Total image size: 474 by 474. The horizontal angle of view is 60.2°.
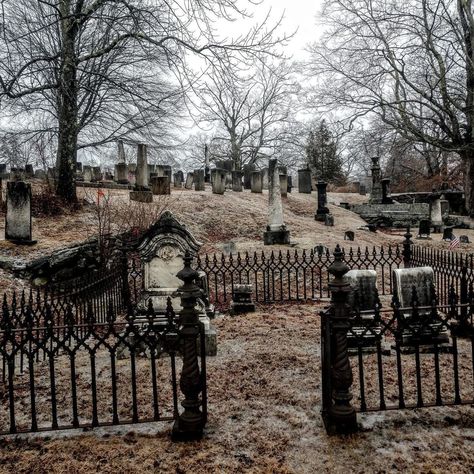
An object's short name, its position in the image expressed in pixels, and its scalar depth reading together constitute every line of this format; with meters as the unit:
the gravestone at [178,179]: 29.05
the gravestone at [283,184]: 24.70
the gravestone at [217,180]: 20.42
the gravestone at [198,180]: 21.84
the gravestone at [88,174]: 25.48
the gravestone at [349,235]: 15.66
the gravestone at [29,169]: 28.12
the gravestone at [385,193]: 25.51
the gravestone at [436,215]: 21.08
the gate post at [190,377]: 3.35
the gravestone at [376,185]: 26.45
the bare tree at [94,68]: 8.55
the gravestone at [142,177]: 15.84
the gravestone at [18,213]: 9.82
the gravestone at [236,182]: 24.52
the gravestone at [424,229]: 18.42
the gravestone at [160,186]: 18.08
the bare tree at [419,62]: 18.73
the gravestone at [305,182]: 28.44
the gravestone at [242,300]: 7.84
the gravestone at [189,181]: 25.30
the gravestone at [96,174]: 26.21
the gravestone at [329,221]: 19.45
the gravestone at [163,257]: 6.17
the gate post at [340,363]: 3.39
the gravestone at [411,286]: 5.77
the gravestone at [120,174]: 22.20
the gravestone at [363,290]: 5.84
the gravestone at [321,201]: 20.70
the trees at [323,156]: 37.16
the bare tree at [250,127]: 41.50
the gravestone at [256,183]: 24.83
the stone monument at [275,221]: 14.32
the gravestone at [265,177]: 27.56
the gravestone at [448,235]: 17.33
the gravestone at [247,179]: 29.11
